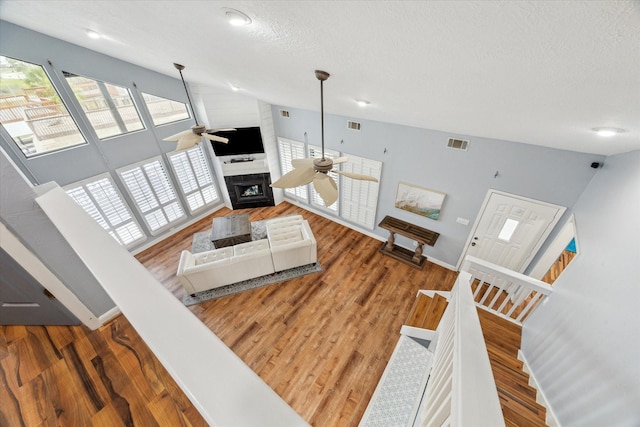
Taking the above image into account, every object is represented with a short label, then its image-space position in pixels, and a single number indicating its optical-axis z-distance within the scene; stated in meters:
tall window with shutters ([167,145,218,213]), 5.76
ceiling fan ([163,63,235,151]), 3.46
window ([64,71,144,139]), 4.20
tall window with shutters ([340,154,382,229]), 5.07
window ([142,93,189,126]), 5.01
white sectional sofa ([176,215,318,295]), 4.15
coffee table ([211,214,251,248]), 5.12
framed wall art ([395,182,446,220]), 4.53
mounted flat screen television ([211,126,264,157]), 5.75
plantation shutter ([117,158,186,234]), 5.08
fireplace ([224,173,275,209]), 6.39
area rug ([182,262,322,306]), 4.37
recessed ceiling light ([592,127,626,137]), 1.72
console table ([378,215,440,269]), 4.73
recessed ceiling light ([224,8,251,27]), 1.29
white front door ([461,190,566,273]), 3.63
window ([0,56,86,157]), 3.62
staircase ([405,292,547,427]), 1.89
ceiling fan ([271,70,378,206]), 2.11
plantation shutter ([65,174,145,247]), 4.47
